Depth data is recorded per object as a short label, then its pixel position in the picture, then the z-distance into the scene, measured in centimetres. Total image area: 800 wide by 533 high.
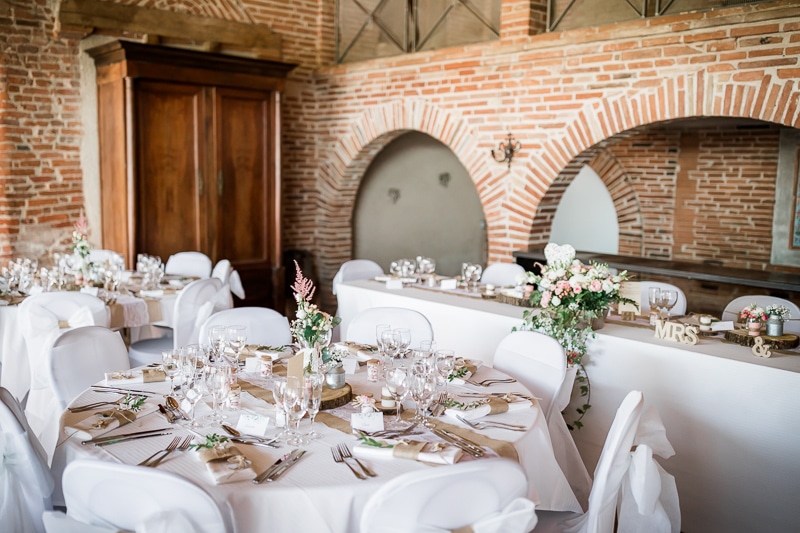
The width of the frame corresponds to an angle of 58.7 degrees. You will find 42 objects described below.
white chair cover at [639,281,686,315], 485
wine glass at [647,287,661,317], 427
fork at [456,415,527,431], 271
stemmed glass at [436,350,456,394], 298
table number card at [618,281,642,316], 425
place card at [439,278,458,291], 562
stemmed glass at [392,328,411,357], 317
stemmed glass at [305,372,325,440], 259
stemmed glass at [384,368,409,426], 289
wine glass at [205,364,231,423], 258
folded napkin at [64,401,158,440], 255
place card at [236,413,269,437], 260
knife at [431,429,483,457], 247
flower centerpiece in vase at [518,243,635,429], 403
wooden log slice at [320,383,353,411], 288
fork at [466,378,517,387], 323
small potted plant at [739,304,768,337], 383
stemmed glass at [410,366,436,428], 263
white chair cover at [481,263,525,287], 602
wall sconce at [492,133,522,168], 667
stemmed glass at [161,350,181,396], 297
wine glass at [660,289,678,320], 424
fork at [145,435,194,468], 234
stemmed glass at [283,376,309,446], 246
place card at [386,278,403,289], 576
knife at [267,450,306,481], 227
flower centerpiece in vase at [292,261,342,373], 291
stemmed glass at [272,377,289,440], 248
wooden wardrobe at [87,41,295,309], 673
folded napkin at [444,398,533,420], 279
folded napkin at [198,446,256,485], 224
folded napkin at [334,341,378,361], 361
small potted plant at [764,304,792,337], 386
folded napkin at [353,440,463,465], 240
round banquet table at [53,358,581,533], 219
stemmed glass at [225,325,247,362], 313
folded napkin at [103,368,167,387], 317
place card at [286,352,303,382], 265
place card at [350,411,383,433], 266
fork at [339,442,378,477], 231
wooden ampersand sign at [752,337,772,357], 362
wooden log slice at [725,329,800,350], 377
